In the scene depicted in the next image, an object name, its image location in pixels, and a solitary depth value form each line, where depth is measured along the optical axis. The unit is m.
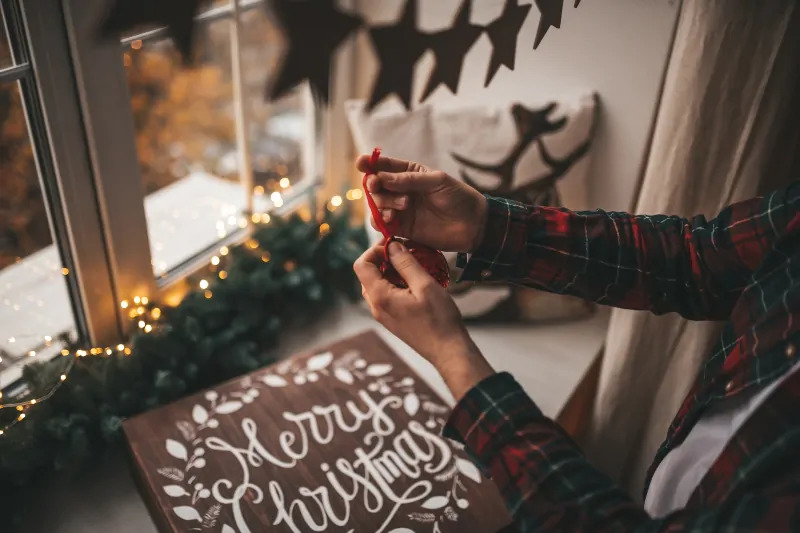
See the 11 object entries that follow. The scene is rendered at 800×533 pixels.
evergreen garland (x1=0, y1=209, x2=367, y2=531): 0.96
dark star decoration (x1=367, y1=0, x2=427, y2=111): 0.53
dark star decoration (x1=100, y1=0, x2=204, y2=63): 0.41
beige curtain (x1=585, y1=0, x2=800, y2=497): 0.82
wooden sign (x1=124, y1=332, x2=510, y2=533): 0.89
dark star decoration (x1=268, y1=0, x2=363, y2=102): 0.47
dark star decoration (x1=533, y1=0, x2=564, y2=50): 0.63
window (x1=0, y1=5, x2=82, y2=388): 0.88
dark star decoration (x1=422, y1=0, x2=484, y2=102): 0.58
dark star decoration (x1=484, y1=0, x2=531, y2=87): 0.63
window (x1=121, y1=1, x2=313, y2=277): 1.18
